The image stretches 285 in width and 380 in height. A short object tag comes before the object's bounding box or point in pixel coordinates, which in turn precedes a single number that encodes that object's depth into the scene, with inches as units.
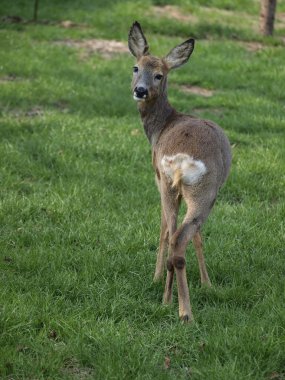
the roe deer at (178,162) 344.2
